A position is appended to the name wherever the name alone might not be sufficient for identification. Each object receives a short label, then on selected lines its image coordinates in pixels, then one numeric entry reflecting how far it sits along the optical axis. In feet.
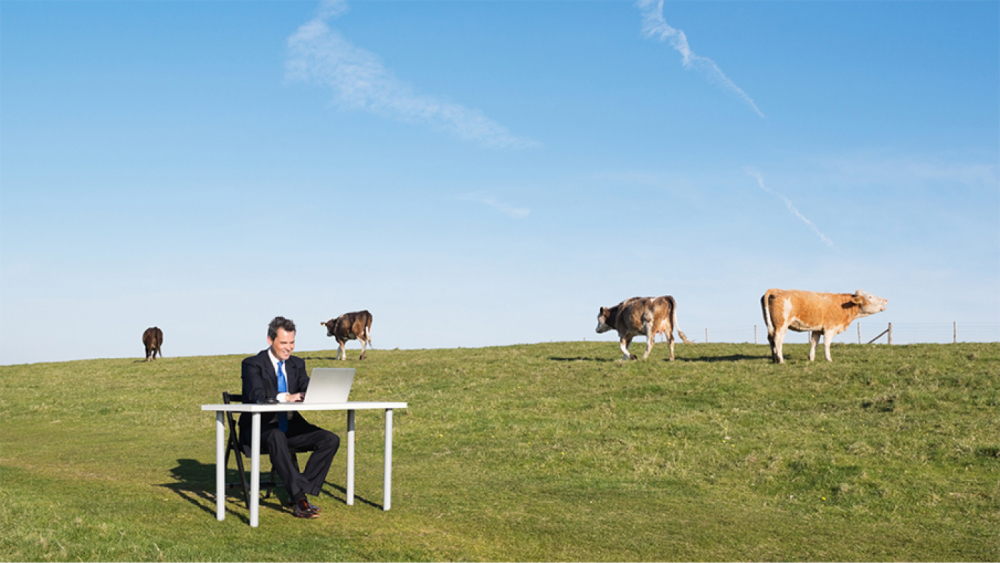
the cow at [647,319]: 88.63
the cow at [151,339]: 132.67
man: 26.68
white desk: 24.98
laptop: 25.73
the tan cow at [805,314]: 77.41
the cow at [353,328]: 122.62
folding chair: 27.68
